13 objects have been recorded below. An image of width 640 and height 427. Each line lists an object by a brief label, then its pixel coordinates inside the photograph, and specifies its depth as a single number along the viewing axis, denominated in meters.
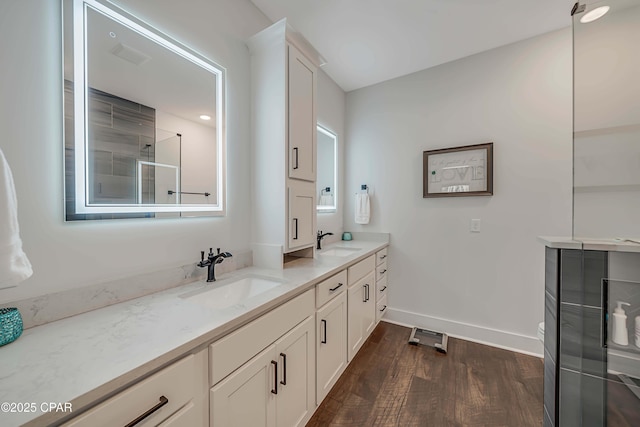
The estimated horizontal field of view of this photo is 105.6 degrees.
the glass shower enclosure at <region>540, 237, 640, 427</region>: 1.07
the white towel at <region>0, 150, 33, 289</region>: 0.65
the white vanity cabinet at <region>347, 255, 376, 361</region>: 1.88
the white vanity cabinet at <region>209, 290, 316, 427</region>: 0.86
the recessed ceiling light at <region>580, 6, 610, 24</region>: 1.25
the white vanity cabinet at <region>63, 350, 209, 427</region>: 0.57
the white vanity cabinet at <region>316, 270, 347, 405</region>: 1.46
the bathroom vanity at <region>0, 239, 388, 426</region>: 0.58
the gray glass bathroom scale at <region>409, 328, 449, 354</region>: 2.19
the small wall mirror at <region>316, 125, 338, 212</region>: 2.72
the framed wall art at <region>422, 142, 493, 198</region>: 2.24
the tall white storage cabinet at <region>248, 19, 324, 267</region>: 1.62
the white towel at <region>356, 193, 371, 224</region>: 2.81
